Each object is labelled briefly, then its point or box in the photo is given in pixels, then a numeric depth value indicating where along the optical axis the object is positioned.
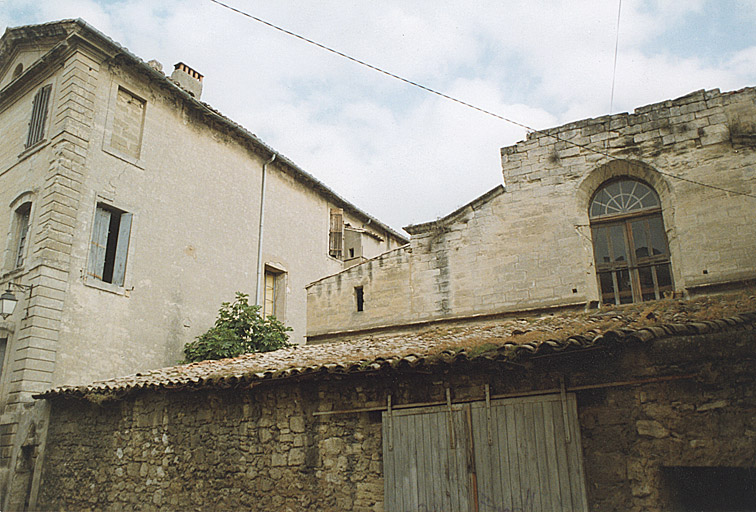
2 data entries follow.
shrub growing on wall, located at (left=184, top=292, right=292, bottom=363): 13.70
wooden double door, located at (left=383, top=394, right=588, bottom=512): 6.03
